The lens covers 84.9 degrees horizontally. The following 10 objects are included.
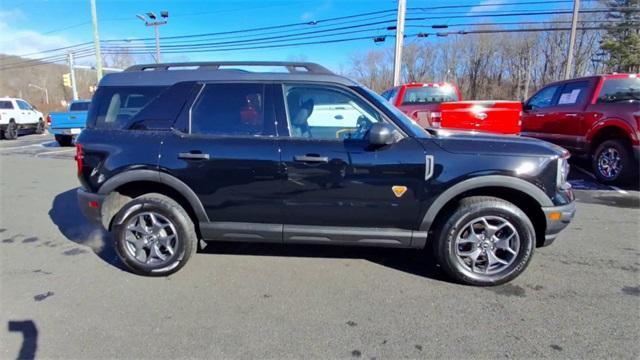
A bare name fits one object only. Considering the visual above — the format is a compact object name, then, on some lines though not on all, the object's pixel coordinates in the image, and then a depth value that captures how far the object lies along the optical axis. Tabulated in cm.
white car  1714
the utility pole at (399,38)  1568
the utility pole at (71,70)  3199
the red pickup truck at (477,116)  650
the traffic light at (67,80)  3101
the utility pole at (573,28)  1765
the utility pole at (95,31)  1994
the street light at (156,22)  2634
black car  300
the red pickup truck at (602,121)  618
